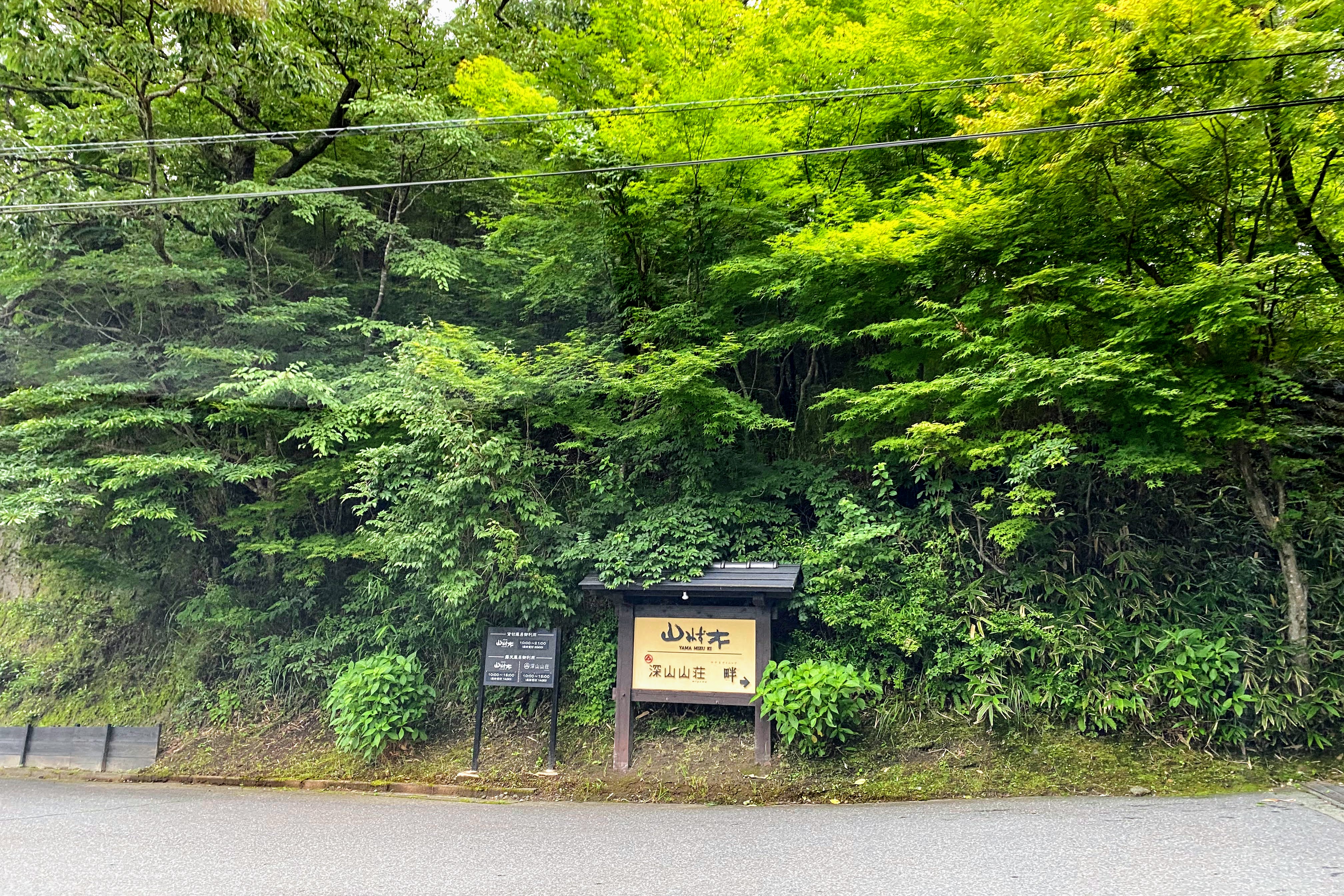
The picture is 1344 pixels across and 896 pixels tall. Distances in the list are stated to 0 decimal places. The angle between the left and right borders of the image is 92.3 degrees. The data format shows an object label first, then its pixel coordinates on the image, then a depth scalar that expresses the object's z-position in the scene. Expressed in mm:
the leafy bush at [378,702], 6844
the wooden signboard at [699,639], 6434
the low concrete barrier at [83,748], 7832
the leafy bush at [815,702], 5969
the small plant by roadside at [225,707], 8250
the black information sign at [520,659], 6758
